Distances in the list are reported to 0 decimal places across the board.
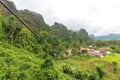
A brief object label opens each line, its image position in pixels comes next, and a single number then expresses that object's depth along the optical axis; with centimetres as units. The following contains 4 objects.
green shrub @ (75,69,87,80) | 1101
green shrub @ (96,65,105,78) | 1288
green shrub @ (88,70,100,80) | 1134
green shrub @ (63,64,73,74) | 1127
